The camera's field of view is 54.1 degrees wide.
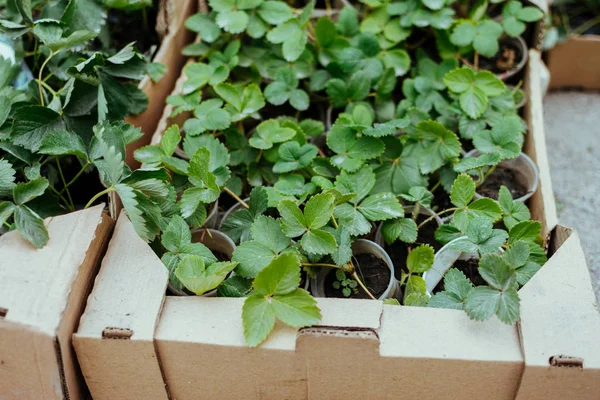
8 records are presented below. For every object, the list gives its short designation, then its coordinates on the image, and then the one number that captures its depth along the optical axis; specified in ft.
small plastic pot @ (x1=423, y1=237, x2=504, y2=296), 3.69
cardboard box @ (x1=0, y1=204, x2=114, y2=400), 2.93
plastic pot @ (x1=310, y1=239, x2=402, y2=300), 3.59
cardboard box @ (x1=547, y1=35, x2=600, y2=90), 6.04
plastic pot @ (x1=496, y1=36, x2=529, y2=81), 5.13
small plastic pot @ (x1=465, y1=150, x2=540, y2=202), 4.25
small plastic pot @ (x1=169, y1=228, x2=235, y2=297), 3.83
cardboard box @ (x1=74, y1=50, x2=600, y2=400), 2.94
